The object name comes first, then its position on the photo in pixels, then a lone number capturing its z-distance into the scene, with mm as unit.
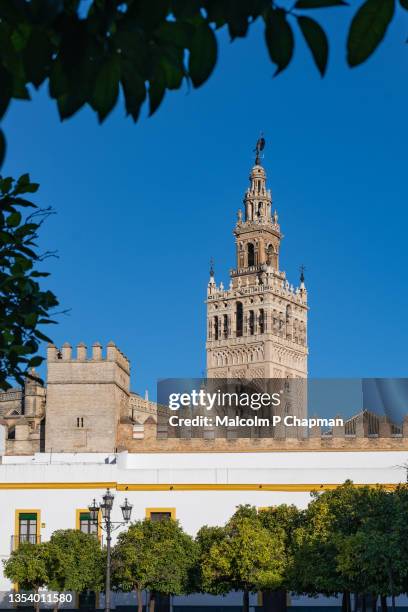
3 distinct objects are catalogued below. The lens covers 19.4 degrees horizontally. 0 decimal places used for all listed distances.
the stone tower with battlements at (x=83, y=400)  53722
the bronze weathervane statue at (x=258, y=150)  97875
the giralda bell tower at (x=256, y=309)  98312
